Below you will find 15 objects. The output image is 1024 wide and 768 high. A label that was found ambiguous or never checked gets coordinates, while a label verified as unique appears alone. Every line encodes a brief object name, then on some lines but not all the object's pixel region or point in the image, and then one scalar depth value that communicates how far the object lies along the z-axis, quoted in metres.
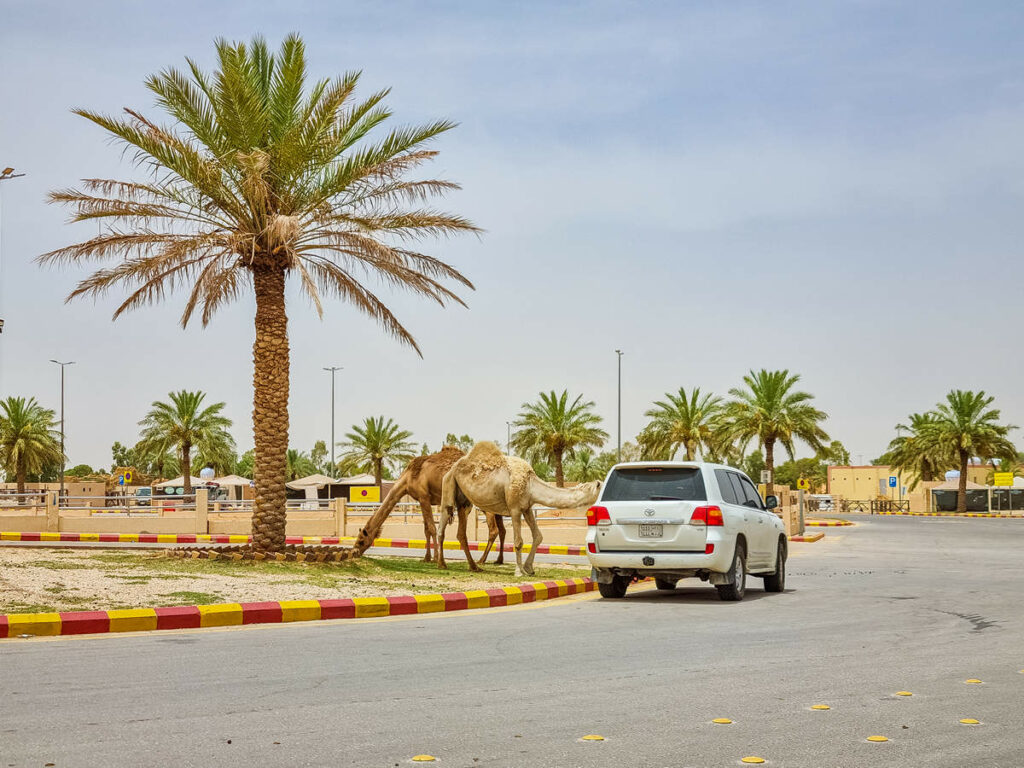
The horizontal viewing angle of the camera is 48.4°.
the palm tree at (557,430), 65.25
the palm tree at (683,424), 66.12
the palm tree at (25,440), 71.56
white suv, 14.59
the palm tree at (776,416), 58.75
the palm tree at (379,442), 77.56
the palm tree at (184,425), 67.56
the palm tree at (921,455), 79.31
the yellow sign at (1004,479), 88.25
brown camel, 21.17
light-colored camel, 18.28
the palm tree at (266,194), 19.91
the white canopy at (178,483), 68.94
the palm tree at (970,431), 73.31
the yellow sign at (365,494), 55.62
